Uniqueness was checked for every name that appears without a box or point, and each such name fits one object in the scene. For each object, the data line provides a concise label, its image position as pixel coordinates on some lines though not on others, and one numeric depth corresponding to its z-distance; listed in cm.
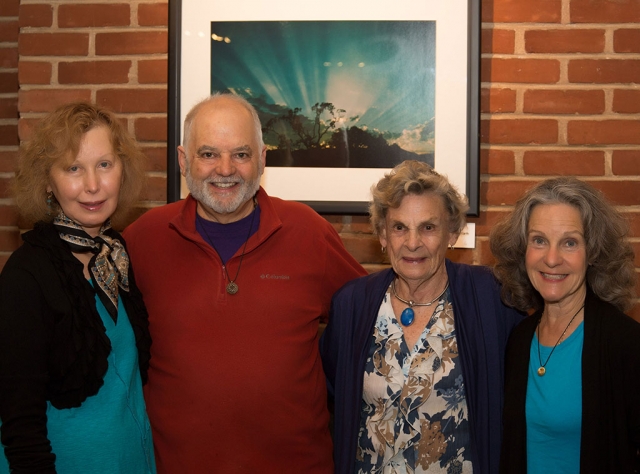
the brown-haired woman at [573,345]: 176
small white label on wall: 274
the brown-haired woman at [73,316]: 164
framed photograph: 270
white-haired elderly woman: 201
